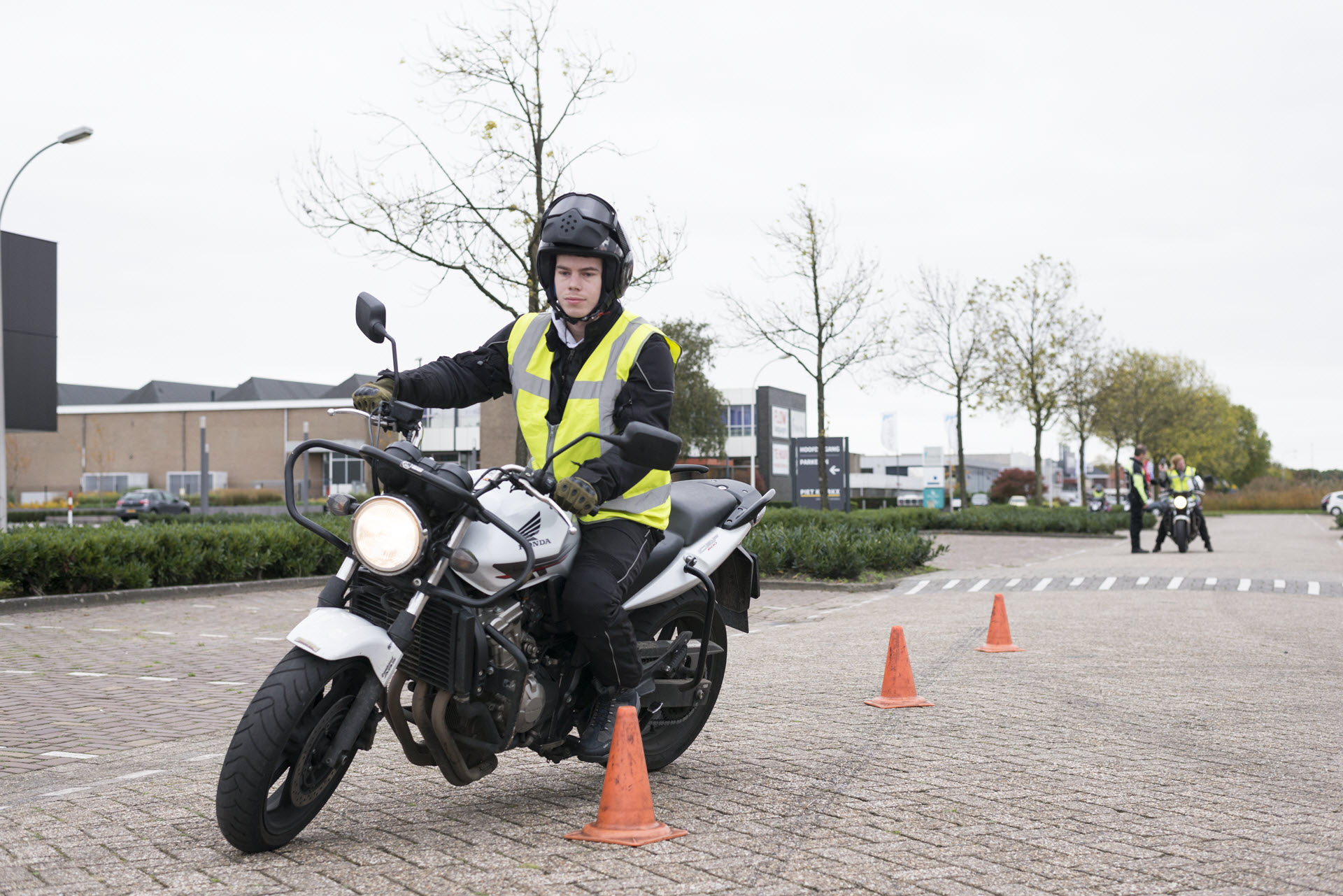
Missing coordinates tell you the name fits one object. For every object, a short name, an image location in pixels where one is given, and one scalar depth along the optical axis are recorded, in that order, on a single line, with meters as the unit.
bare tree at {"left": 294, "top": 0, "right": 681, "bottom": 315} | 18.08
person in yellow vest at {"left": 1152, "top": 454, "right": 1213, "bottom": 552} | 21.27
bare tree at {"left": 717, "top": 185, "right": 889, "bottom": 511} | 29.52
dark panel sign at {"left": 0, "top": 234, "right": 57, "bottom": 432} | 29.75
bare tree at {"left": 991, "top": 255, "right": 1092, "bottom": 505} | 37.91
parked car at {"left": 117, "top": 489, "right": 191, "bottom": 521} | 51.50
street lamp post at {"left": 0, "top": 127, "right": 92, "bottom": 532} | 20.03
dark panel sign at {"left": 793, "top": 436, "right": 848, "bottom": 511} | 31.08
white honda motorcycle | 3.37
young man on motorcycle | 3.95
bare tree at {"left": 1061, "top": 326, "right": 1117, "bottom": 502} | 38.62
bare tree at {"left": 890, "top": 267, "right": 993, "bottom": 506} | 36.53
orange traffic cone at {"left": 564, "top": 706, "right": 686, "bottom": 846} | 3.75
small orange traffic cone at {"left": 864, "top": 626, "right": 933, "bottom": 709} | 6.50
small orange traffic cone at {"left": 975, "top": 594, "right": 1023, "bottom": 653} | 9.16
